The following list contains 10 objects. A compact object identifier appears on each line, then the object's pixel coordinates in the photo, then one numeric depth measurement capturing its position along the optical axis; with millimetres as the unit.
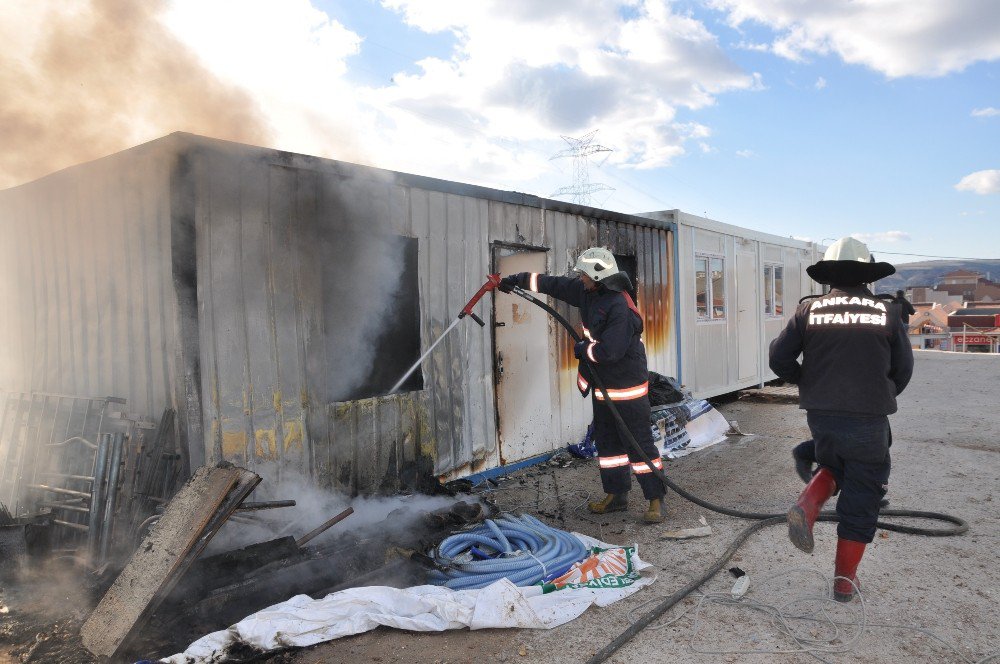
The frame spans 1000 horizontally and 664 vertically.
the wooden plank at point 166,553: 3131
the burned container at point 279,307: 4297
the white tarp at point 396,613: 3146
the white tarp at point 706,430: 7832
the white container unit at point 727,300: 10273
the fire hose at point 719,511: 3523
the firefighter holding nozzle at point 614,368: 4988
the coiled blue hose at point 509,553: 3820
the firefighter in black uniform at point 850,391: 3406
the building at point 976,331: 24734
